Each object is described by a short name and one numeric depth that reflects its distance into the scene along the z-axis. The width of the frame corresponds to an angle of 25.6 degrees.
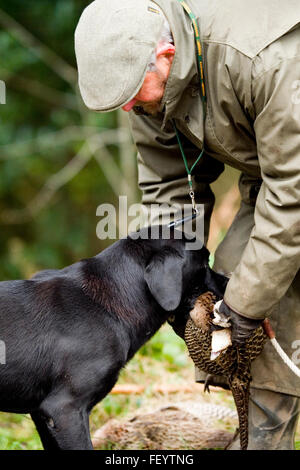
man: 2.97
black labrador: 3.18
